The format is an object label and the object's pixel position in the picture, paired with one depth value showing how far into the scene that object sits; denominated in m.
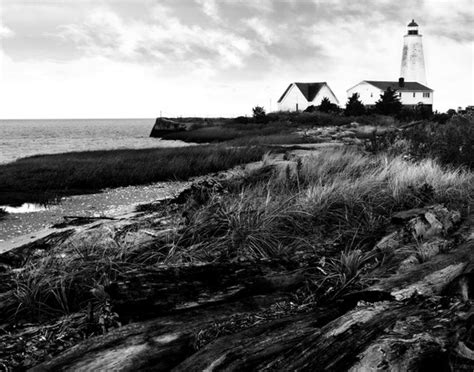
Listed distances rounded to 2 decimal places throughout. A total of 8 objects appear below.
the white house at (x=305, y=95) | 82.81
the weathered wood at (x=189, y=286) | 3.83
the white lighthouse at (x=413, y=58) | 82.19
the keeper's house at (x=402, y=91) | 80.25
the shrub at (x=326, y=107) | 63.34
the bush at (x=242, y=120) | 58.78
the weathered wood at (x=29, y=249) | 6.19
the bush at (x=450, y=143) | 11.68
